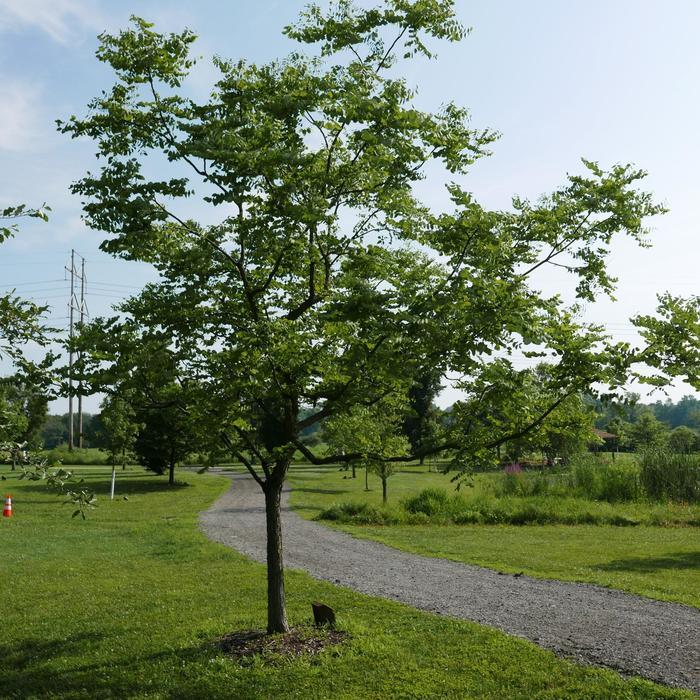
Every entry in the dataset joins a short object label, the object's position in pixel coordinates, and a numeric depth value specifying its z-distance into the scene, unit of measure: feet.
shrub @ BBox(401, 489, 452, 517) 78.96
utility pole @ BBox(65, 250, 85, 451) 198.53
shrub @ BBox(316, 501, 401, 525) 75.10
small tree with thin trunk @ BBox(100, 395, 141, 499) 98.67
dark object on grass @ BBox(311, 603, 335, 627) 29.84
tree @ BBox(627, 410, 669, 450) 214.69
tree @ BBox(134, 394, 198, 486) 124.36
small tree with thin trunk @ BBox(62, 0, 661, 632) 21.31
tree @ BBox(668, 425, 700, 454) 206.08
